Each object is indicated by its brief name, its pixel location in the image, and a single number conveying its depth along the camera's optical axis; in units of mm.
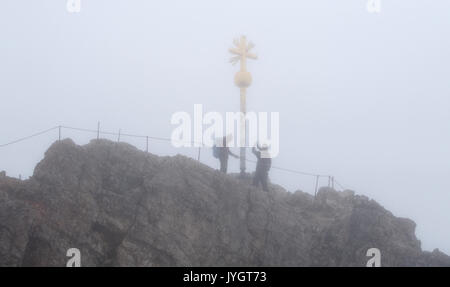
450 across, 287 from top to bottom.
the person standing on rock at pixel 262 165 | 27953
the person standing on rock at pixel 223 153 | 28594
